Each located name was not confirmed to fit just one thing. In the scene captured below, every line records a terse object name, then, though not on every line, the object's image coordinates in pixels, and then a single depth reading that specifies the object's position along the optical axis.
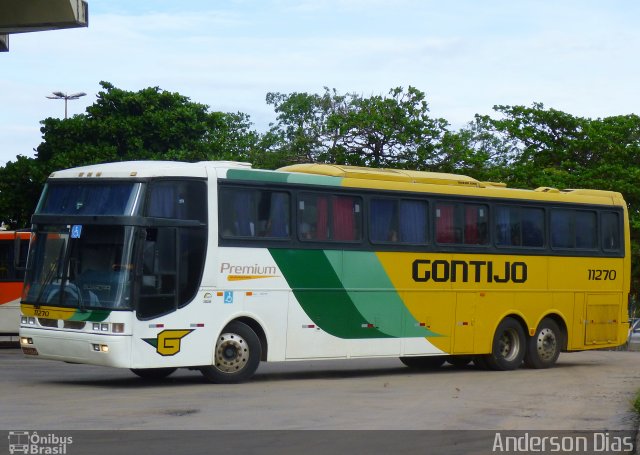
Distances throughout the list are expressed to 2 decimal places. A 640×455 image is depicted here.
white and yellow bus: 16.52
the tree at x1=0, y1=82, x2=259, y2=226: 41.38
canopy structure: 24.19
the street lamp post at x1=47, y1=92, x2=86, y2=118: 57.12
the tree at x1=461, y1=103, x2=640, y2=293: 49.44
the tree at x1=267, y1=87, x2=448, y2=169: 47.22
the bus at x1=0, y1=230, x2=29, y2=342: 28.09
